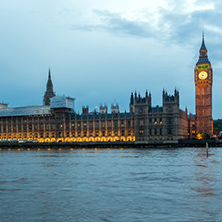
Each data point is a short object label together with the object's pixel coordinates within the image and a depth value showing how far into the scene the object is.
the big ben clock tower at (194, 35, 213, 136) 178.75
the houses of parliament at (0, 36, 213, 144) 160.62
